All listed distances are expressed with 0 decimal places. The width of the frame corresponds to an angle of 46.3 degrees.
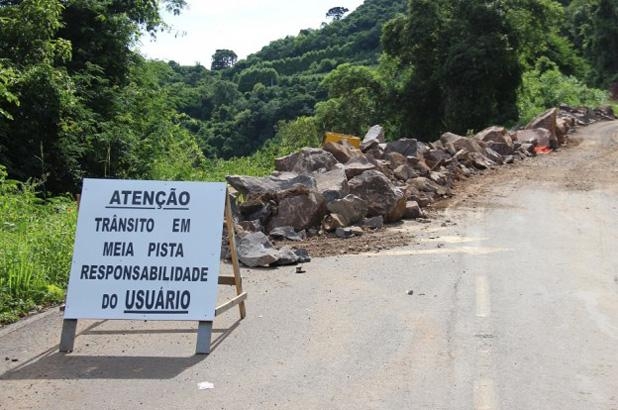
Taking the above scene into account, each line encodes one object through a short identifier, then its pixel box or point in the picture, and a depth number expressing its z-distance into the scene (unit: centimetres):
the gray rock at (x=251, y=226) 1075
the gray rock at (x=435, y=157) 1662
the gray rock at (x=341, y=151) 1466
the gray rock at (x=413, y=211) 1239
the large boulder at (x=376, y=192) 1195
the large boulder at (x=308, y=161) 1359
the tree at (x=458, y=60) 3180
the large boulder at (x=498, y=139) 2058
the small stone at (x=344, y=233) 1093
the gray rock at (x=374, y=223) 1152
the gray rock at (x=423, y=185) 1425
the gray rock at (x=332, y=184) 1184
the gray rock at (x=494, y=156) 1938
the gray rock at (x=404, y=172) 1453
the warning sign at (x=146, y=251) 595
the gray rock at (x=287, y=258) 919
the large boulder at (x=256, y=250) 903
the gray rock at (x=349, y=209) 1151
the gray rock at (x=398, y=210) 1203
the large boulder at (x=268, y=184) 1167
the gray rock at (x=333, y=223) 1120
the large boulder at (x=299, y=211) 1120
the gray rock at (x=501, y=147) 2052
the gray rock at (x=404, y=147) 1673
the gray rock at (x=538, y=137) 2228
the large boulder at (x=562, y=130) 2397
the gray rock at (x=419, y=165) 1542
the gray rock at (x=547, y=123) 2359
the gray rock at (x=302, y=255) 934
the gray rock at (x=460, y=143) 1892
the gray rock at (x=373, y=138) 1694
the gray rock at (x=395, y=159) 1513
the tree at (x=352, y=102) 3853
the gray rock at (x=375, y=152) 1585
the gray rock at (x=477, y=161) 1829
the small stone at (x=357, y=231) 1102
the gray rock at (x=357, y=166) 1319
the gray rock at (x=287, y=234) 1087
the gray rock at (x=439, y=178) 1514
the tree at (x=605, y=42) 5341
